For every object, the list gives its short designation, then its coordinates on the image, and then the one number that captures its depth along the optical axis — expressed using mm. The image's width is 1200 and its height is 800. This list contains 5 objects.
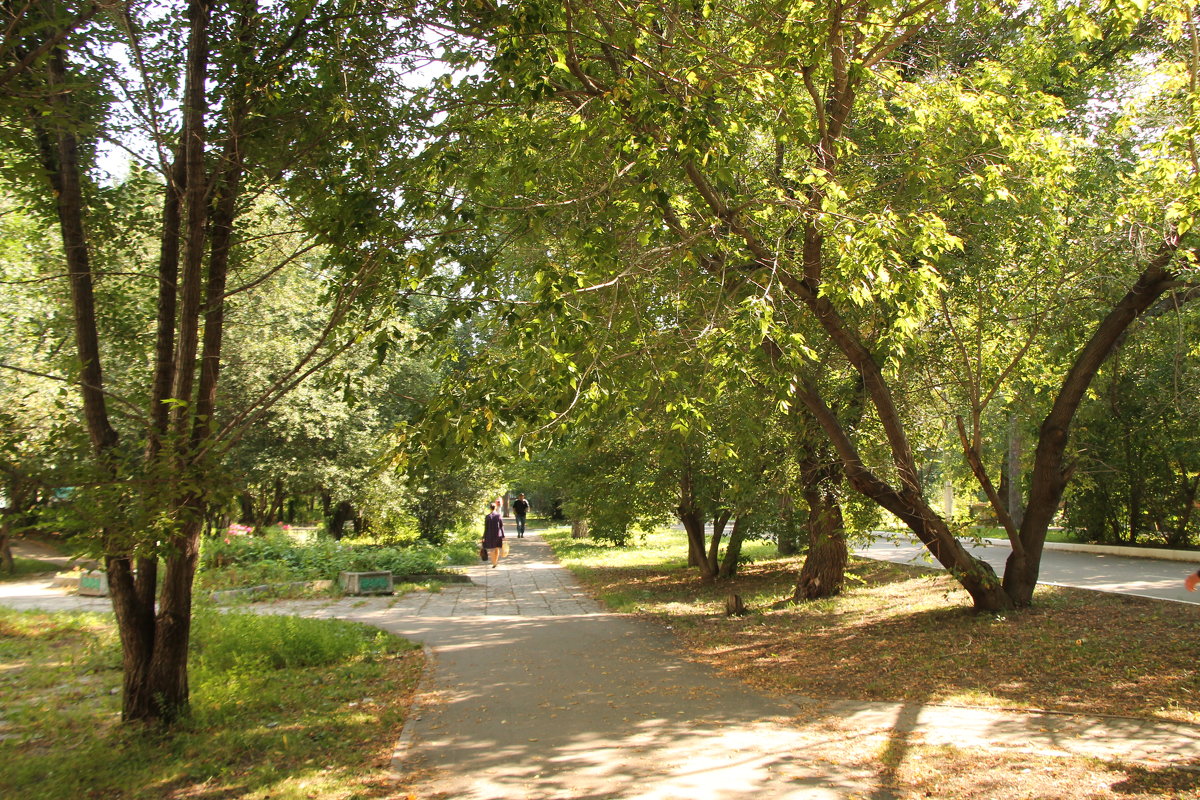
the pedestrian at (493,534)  22297
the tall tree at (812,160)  6855
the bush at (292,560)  15664
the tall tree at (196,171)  6586
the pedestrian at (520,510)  33728
